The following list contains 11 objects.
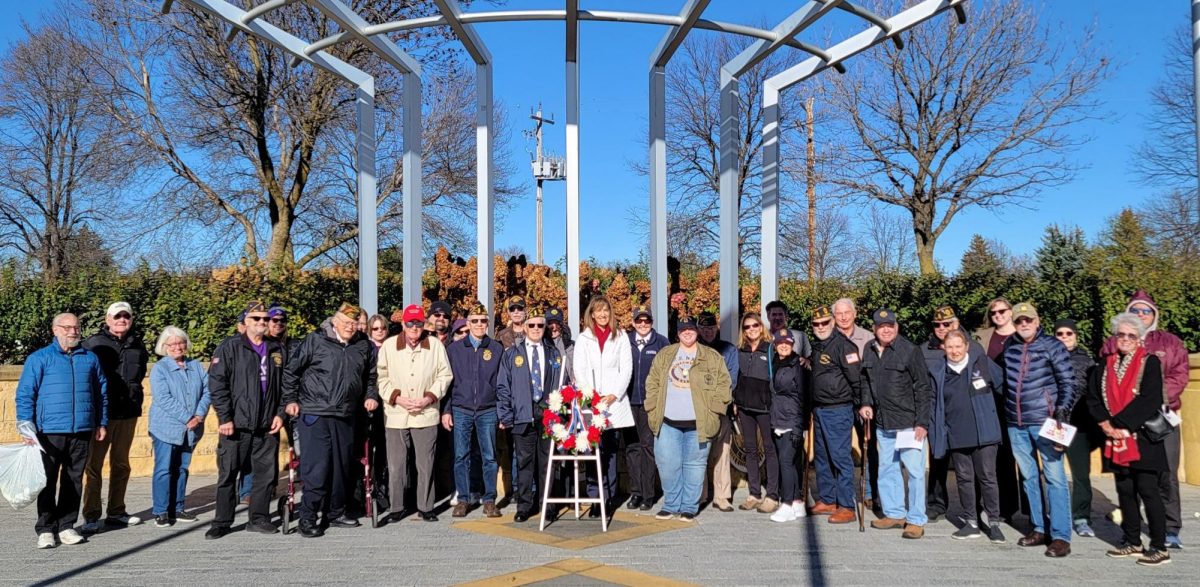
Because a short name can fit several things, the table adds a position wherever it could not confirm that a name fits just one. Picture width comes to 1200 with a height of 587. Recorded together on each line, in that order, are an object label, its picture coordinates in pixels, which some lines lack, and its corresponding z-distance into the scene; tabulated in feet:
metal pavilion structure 32.63
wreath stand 23.82
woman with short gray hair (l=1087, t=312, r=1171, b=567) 20.24
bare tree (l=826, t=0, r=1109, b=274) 73.82
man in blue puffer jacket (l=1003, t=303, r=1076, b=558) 21.53
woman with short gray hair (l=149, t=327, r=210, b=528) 25.41
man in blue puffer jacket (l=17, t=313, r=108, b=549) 22.76
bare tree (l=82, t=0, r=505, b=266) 59.26
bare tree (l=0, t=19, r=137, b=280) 82.74
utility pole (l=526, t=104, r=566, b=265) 122.72
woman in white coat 25.48
